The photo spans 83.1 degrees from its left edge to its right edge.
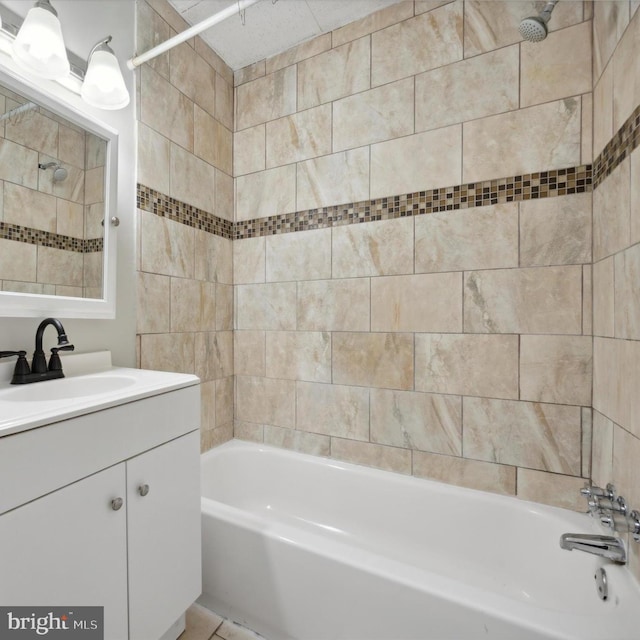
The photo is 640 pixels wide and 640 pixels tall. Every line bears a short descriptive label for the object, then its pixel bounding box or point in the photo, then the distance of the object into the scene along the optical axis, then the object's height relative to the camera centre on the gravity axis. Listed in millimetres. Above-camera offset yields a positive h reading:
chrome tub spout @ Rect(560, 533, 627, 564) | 1099 -689
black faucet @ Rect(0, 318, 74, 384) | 1171 -154
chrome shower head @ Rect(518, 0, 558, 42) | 1186 +975
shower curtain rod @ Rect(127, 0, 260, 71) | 1366 +1157
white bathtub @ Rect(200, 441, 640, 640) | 1007 -888
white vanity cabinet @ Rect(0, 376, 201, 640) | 777 -514
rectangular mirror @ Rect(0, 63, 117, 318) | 1194 +403
